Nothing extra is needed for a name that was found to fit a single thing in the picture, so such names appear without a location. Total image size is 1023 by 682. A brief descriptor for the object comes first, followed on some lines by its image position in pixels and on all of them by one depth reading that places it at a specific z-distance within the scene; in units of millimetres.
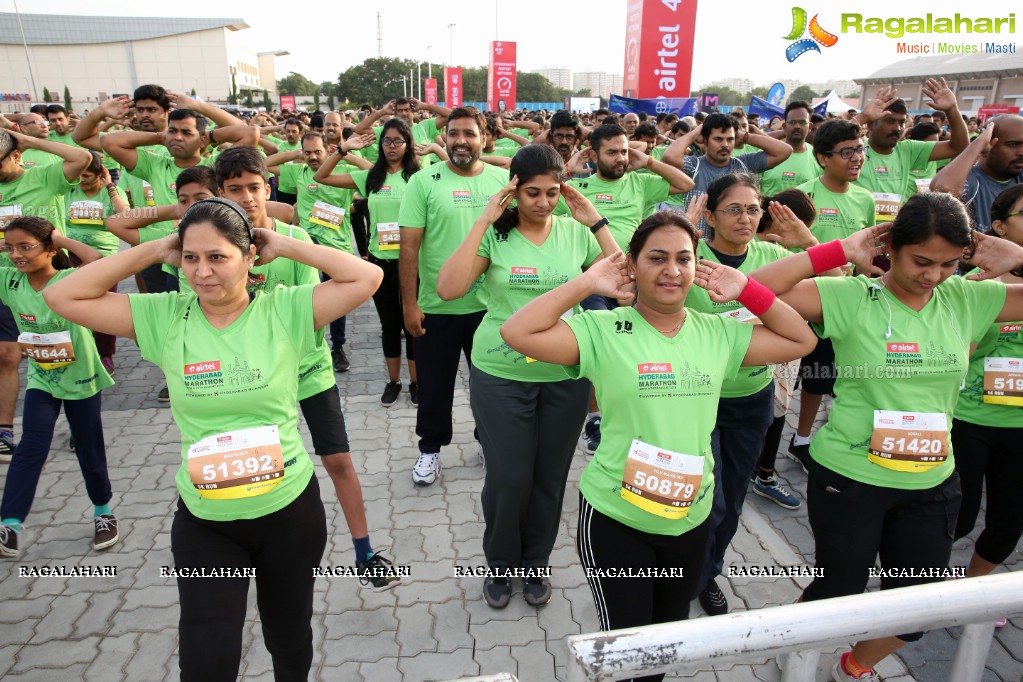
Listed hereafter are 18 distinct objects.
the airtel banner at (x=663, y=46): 17094
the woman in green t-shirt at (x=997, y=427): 2838
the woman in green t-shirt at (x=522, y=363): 2969
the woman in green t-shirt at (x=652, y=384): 2148
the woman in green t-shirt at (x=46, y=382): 3582
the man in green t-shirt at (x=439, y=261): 4078
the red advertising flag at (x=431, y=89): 31727
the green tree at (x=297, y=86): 112625
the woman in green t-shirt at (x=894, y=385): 2355
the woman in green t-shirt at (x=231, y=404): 2127
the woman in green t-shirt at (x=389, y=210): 5461
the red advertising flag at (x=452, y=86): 27812
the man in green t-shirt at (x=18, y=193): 4664
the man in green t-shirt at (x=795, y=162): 6004
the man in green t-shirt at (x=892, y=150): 5117
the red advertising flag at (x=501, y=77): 25219
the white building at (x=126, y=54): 88375
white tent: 20891
